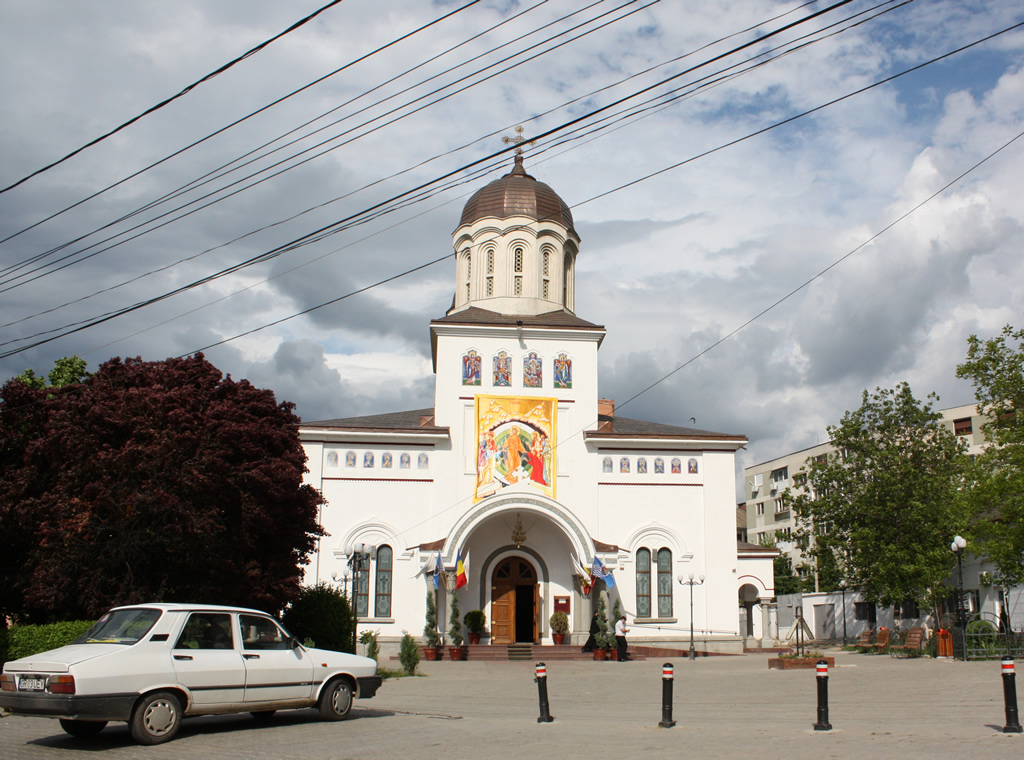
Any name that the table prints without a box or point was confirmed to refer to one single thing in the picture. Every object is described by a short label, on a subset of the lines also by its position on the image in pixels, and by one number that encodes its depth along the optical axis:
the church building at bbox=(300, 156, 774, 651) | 29.00
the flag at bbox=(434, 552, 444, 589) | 27.50
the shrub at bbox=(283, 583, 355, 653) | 20.97
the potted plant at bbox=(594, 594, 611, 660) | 26.91
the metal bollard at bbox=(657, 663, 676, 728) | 10.25
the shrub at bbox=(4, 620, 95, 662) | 15.12
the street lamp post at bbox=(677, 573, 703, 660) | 28.98
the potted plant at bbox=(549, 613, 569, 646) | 28.64
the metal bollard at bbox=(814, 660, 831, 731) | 9.99
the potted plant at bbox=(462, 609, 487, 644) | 28.44
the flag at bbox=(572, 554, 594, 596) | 27.97
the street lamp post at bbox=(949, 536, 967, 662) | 21.34
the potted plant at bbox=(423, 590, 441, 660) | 27.00
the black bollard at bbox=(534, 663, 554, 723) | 11.14
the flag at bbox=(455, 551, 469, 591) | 27.77
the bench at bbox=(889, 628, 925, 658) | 25.19
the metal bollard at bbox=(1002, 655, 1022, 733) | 9.77
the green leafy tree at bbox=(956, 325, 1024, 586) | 23.34
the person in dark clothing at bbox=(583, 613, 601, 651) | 27.48
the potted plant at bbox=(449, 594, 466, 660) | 27.19
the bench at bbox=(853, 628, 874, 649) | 31.20
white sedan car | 9.27
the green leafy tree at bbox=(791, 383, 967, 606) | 29.03
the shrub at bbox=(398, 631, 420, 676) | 20.84
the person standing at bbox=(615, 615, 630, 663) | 25.71
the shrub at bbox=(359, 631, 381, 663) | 21.42
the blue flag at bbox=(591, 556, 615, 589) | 27.89
